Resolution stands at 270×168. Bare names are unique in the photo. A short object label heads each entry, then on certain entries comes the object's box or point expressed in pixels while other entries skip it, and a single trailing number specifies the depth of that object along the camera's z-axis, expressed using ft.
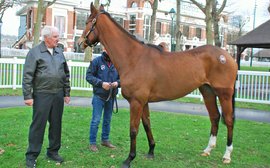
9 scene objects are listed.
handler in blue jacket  20.16
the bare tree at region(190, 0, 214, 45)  68.86
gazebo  50.39
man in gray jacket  16.06
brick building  171.32
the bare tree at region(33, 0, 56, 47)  75.58
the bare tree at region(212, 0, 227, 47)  71.37
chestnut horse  17.54
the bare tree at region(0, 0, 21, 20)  136.23
